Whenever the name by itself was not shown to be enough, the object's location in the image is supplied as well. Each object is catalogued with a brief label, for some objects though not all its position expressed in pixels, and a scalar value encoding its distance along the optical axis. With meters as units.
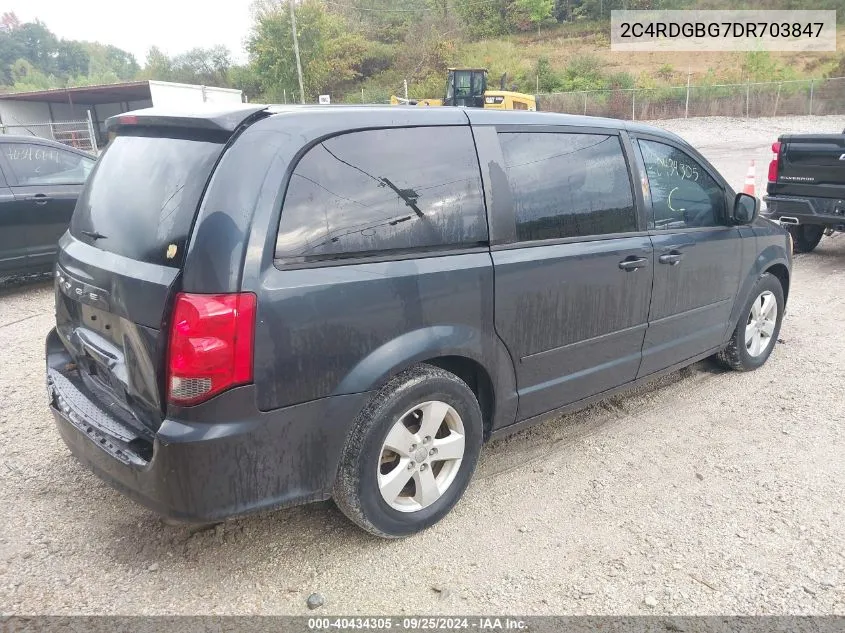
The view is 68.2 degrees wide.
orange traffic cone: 10.45
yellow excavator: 20.94
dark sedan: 6.28
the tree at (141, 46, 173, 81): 61.16
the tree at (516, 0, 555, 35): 61.50
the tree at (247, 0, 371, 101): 45.09
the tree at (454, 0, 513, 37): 64.75
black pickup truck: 7.21
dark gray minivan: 2.13
